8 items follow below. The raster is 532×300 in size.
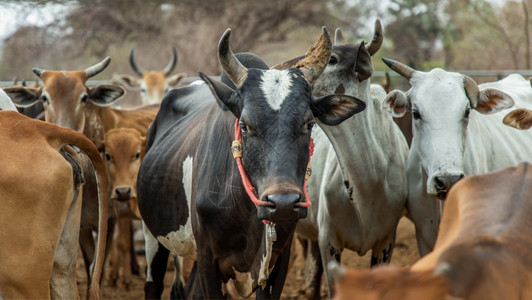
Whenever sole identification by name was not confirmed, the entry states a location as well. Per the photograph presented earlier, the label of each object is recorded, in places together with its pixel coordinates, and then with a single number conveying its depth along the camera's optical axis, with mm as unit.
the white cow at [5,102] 11055
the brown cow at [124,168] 14289
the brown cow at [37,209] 7734
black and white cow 8000
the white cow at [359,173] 10477
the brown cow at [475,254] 4742
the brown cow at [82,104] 13312
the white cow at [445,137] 9490
